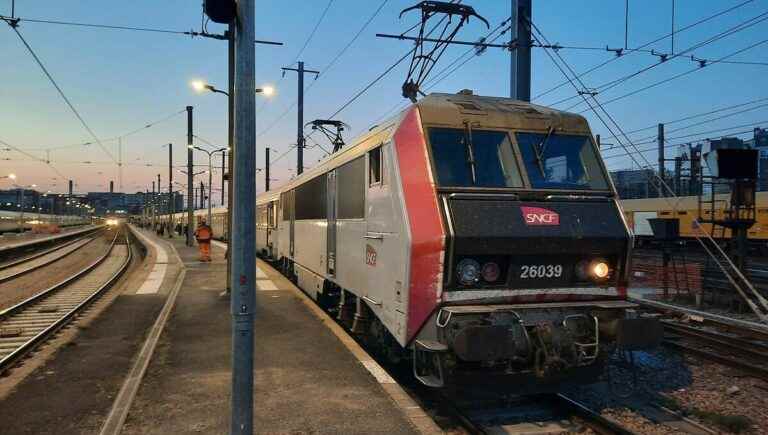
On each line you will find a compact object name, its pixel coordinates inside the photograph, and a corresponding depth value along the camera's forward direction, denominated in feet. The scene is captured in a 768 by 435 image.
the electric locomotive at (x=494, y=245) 17.51
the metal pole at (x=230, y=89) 43.01
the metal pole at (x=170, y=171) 149.59
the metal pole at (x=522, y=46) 41.06
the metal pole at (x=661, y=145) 118.73
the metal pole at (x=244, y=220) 11.69
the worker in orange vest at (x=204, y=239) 73.91
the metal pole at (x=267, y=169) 134.00
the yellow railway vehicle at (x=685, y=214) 86.17
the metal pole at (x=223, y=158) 124.01
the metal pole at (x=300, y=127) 88.28
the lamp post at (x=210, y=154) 116.37
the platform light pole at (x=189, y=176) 100.32
